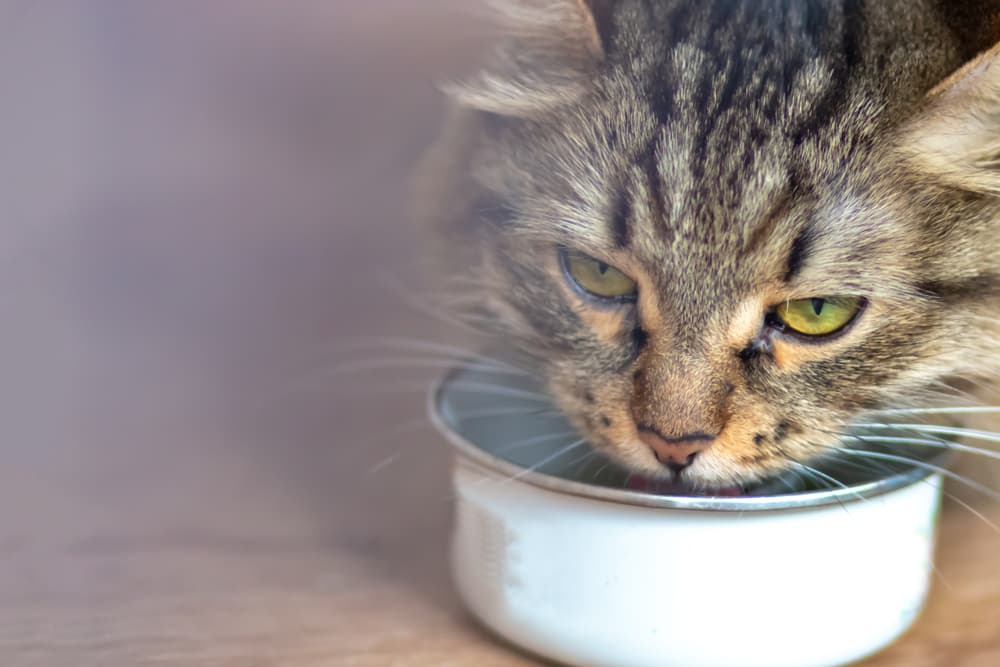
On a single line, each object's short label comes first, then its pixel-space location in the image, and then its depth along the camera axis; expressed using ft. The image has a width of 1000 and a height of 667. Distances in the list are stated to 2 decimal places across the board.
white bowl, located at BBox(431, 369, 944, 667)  1.67
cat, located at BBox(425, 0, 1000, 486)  1.66
